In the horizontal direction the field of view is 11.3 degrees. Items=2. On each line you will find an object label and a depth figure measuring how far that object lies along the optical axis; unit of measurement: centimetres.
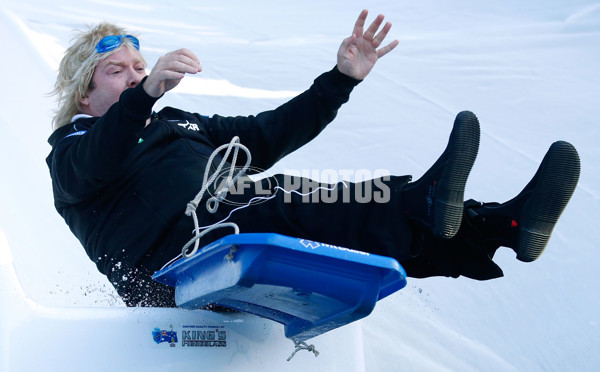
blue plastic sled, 700
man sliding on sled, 719
